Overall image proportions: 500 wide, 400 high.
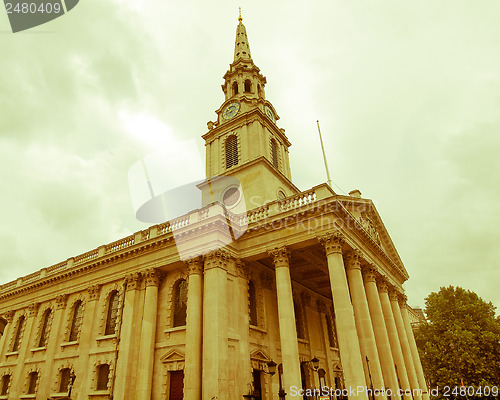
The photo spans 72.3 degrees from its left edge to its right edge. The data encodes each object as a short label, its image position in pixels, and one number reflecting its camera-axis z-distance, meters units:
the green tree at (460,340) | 33.91
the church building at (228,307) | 17.83
